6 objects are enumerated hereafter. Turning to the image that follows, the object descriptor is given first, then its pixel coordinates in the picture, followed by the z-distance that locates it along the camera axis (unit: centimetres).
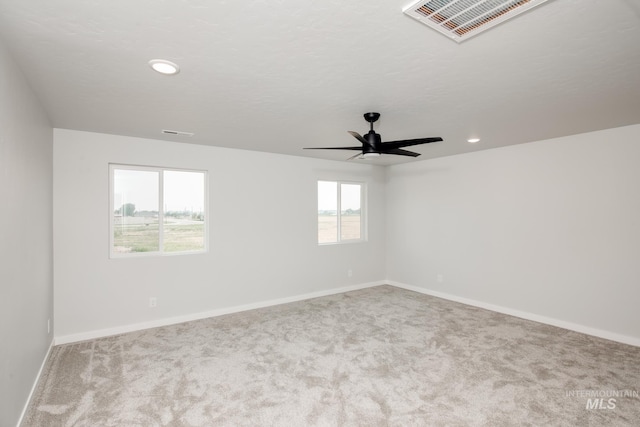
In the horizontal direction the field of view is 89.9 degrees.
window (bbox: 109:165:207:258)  408
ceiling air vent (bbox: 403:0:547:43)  151
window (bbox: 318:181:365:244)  587
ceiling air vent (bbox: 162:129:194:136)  381
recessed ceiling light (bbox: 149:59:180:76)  207
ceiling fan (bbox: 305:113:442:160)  290
